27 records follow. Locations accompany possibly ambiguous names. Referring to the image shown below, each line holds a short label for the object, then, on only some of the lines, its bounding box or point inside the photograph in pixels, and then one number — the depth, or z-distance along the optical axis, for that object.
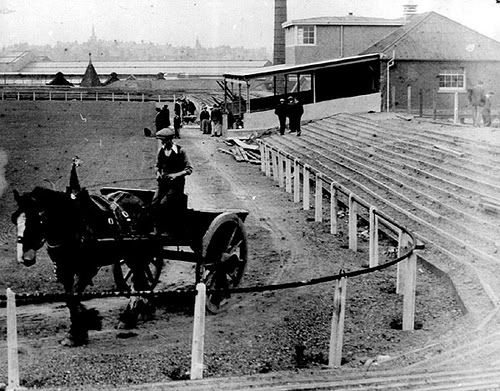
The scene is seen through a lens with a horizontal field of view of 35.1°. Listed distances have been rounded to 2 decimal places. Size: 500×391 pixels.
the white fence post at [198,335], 6.79
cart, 10.13
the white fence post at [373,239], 12.09
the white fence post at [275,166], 22.84
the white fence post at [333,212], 15.33
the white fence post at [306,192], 18.06
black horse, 8.65
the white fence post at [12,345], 6.45
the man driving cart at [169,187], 10.30
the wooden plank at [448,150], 17.78
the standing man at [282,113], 31.11
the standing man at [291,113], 30.85
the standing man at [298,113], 30.69
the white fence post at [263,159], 25.31
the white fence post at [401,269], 10.76
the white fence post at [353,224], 13.74
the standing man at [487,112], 25.92
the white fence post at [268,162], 23.98
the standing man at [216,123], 36.81
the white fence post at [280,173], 21.70
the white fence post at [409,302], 9.07
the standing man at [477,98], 26.56
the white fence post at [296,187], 19.14
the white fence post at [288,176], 20.50
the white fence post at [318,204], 16.52
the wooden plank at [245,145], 30.67
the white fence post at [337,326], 7.73
